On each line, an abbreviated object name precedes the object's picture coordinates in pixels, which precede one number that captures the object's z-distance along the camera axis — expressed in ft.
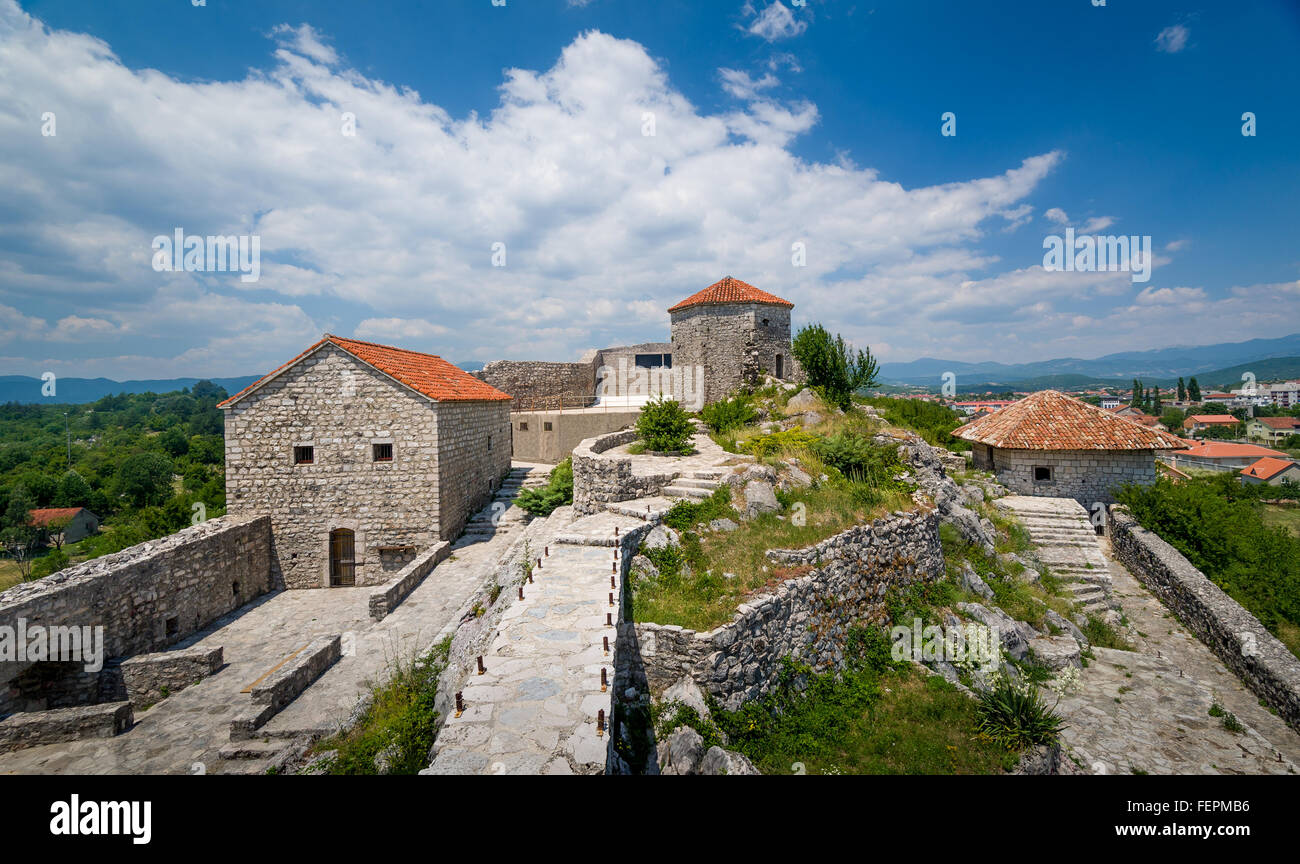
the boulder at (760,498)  33.12
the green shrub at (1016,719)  22.94
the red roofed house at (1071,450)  51.49
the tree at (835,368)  62.59
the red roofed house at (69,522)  141.18
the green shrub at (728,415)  59.98
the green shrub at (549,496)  48.08
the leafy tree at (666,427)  49.01
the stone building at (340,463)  43.27
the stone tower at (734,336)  77.66
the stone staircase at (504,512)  50.11
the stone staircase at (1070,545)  39.47
